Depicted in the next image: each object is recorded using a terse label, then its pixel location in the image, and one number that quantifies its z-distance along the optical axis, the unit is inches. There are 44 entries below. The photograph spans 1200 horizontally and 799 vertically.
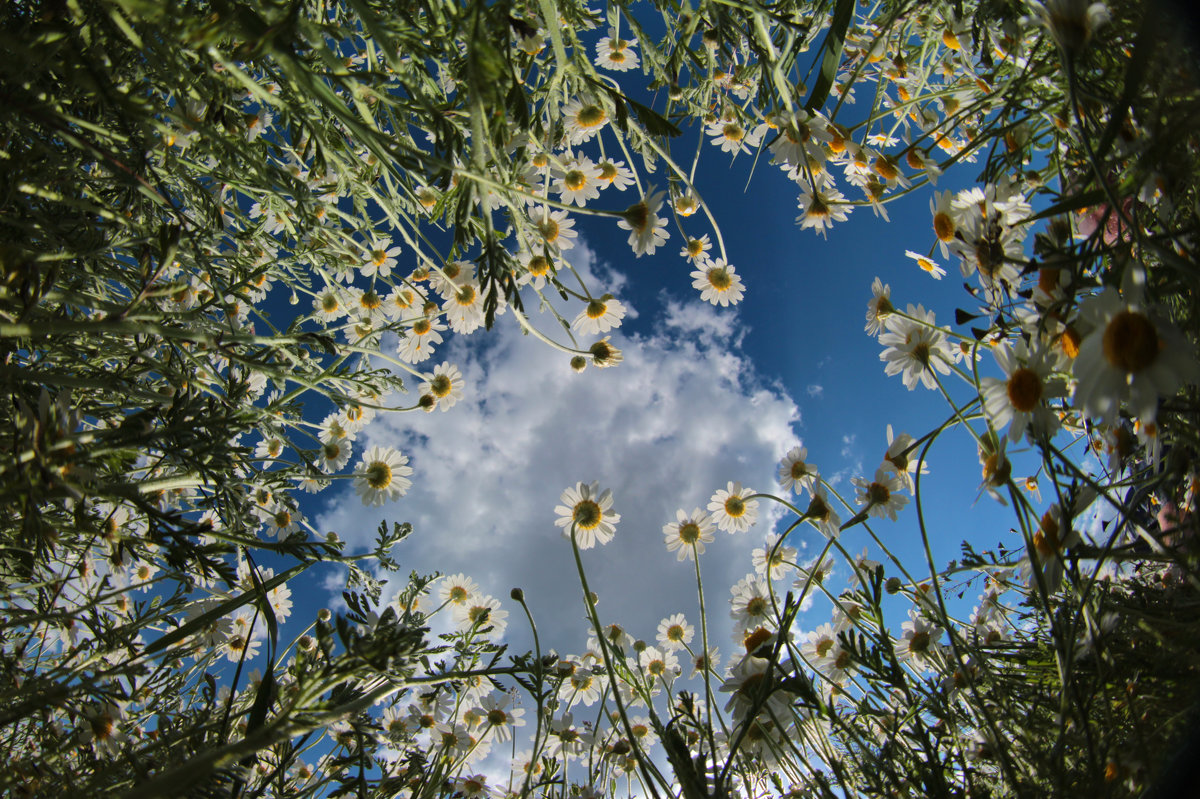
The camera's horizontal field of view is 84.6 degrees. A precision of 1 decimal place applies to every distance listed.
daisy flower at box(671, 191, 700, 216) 15.3
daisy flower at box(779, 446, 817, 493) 13.8
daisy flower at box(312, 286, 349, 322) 14.0
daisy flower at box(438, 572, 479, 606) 18.2
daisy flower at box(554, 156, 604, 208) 13.2
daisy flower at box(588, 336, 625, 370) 14.0
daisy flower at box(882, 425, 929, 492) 10.5
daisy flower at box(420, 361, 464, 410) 17.3
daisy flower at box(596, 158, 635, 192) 14.5
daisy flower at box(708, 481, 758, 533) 16.0
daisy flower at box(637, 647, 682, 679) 17.0
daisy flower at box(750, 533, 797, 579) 11.6
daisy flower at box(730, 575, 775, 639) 12.9
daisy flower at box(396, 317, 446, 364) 15.5
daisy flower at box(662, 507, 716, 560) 14.6
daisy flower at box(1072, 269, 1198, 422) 4.9
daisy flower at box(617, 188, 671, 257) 11.5
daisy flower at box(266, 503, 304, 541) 16.7
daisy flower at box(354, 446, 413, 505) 16.2
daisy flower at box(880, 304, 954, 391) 10.0
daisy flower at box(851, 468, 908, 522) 11.2
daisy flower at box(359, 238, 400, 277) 15.6
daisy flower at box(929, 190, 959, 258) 9.5
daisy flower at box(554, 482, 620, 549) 14.4
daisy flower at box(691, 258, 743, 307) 15.7
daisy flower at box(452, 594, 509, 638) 16.4
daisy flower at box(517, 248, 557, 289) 9.8
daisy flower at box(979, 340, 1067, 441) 6.2
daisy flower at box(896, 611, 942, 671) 11.2
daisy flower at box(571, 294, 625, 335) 13.7
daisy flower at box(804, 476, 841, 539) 11.1
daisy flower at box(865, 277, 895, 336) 11.2
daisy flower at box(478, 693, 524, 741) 16.2
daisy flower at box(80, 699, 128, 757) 9.8
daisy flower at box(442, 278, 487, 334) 13.9
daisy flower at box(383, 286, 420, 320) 14.5
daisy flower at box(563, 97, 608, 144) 13.5
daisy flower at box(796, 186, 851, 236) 11.7
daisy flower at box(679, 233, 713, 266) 14.7
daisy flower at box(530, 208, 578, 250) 11.9
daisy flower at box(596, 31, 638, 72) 16.6
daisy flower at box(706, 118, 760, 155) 14.9
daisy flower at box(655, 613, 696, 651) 18.6
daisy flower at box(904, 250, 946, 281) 12.9
